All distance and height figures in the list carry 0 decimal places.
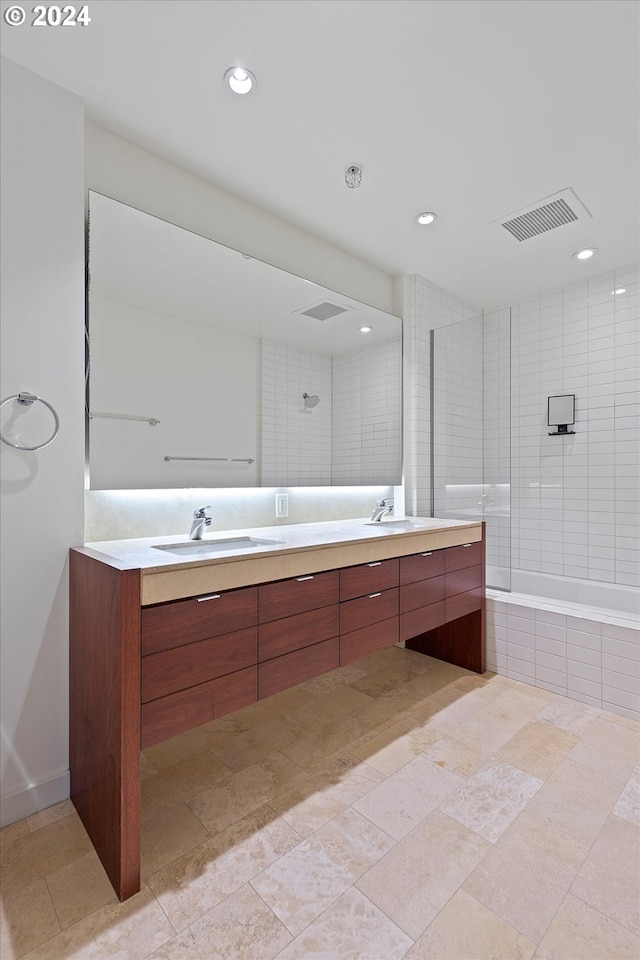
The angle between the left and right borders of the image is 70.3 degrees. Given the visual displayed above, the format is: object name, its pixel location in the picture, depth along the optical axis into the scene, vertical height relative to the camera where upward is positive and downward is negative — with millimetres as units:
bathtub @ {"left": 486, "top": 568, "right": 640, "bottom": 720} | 2263 -894
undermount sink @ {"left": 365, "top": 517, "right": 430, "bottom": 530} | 2586 -250
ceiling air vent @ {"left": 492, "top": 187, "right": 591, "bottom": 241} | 2391 +1490
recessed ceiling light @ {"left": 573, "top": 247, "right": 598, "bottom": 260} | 2943 +1504
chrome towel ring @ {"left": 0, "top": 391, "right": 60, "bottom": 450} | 1574 +284
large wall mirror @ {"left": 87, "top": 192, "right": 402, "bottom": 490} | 1895 +580
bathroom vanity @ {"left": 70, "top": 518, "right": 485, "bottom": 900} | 1291 -521
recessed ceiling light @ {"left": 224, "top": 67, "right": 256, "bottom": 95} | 1633 +1473
